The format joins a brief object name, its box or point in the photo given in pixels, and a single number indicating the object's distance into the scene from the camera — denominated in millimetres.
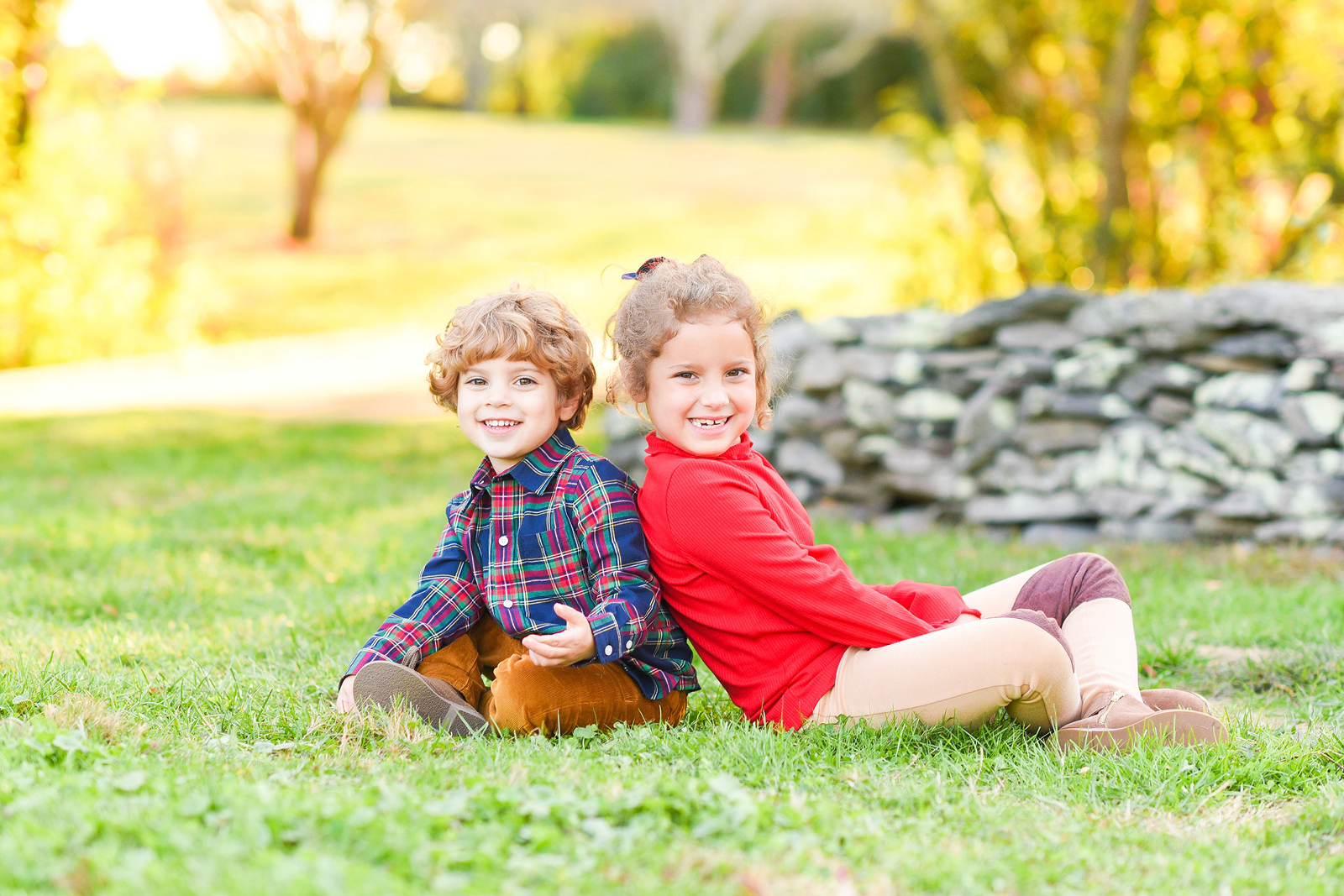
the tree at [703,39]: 29234
